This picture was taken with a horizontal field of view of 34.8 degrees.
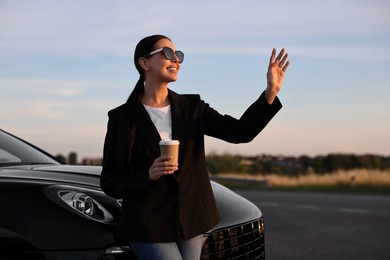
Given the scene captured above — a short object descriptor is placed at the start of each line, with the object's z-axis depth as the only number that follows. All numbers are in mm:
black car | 2990
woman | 2834
